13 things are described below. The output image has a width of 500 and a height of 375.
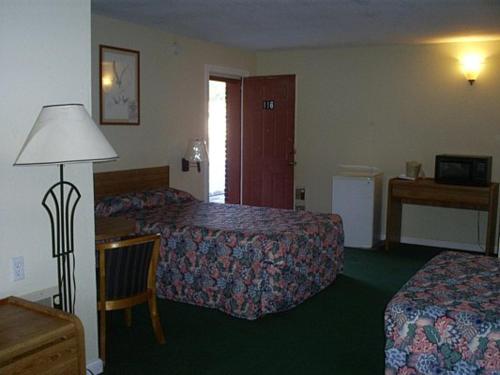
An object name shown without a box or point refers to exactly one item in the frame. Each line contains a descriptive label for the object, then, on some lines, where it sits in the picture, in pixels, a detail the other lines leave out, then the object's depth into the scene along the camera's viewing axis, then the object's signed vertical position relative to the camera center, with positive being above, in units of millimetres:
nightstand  2207 -860
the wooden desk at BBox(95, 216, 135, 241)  3546 -650
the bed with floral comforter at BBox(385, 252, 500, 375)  2510 -901
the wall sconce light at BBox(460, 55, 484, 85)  6117 +755
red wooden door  7195 -86
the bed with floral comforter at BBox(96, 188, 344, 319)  4117 -938
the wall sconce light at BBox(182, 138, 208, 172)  6086 -239
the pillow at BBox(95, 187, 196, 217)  4766 -637
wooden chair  3344 -896
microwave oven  5801 -362
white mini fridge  6367 -822
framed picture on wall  5168 +419
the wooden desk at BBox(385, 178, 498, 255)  5766 -665
